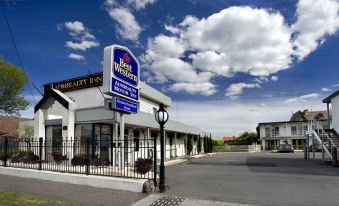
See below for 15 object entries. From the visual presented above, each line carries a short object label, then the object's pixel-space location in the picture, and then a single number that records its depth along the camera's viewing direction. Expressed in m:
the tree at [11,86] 33.03
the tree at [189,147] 35.55
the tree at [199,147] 41.46
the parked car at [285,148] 46.84
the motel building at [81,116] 18.20
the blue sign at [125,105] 14.37
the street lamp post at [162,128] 10.48
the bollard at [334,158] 19.62
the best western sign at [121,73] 13.56
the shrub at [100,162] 12.73
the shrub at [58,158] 14.84
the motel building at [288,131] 58.75
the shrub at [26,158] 15.27
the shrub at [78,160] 14.16
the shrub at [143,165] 11.73
